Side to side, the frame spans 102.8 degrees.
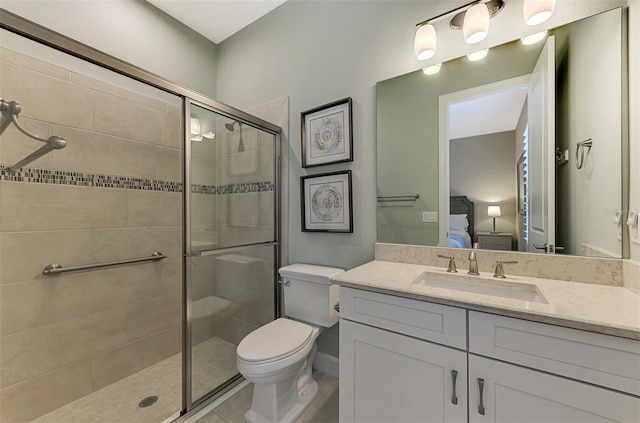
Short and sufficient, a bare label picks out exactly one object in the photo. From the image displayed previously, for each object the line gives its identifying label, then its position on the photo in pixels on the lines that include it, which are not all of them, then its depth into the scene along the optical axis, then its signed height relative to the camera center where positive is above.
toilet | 1.27 -0.72
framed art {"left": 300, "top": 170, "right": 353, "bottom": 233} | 1.74 +0.06
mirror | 1.06 +0.31
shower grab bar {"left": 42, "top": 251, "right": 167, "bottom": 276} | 1.47 -0.35
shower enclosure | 1.38 -0.19
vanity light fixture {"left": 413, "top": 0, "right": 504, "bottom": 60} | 1.23 +0.95
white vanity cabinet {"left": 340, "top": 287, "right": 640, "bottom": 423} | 0.71 -0.53
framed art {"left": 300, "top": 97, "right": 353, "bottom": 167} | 1.73 +0.54
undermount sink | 1.07 -0.35
